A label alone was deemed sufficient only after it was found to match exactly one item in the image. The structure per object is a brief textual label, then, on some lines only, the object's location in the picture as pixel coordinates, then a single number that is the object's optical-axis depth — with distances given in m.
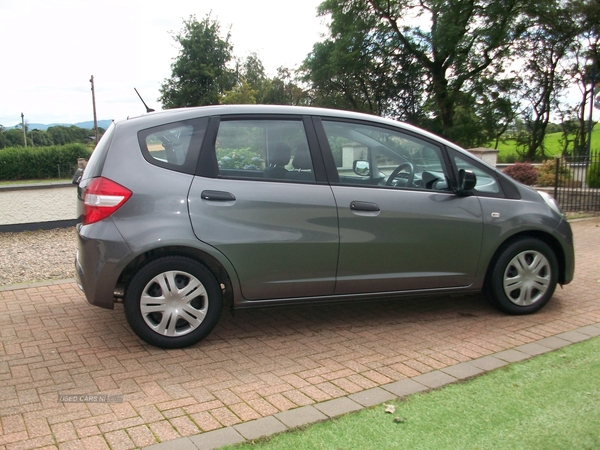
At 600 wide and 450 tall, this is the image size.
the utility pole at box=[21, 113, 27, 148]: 69.31
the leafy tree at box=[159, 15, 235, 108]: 54.19
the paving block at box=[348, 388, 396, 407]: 3.57
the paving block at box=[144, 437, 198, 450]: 3.01
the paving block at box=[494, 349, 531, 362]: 4.28
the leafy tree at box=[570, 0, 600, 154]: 31.98
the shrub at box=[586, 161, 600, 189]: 14.16
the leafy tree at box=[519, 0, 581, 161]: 33.91
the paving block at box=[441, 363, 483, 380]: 3.97
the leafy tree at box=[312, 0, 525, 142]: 33.75
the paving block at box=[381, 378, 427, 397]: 3.71
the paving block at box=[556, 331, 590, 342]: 4.73
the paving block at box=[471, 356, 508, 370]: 4.13
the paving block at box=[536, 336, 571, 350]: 4.56
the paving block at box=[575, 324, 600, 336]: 4.89
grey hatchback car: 4.34
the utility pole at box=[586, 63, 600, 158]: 19.21
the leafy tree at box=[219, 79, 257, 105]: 33.28
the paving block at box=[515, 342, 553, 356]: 4.42
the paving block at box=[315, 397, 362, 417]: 3.43
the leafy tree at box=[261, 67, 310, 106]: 46.91
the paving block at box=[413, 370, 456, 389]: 3.83
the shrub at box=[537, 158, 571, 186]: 16.50
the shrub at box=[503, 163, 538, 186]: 17.47
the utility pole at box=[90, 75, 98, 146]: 47.75
